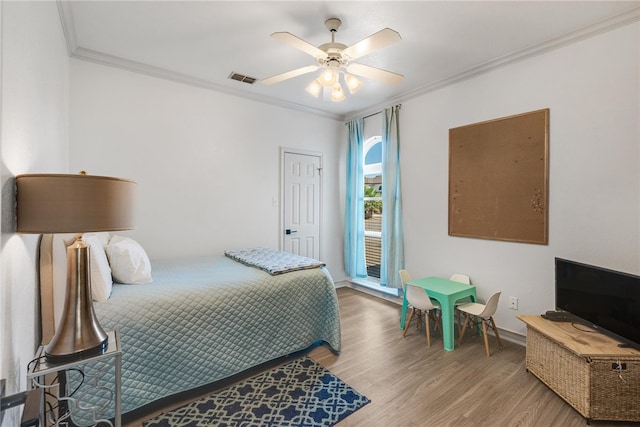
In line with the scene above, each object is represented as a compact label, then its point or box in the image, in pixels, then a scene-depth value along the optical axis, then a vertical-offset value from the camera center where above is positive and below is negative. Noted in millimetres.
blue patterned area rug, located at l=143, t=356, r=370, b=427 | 1816 -1329
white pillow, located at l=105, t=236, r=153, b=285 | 2131 -420
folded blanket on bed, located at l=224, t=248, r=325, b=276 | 2594 -522
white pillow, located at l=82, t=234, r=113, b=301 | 1776 -423
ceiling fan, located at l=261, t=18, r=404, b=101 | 1886 +1103
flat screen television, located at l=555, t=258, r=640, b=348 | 1853 -643
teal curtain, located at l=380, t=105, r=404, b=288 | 3807 +39
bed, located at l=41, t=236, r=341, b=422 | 1775 -813
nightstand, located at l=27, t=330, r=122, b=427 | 1513 -1017
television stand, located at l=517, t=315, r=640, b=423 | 1772 -1064
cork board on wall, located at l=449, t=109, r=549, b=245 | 2631 +290
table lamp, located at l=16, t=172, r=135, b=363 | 1117 -43
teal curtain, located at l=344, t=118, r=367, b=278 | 4398 +62
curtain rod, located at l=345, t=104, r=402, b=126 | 3803 +1364
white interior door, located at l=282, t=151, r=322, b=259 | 4148 +77
